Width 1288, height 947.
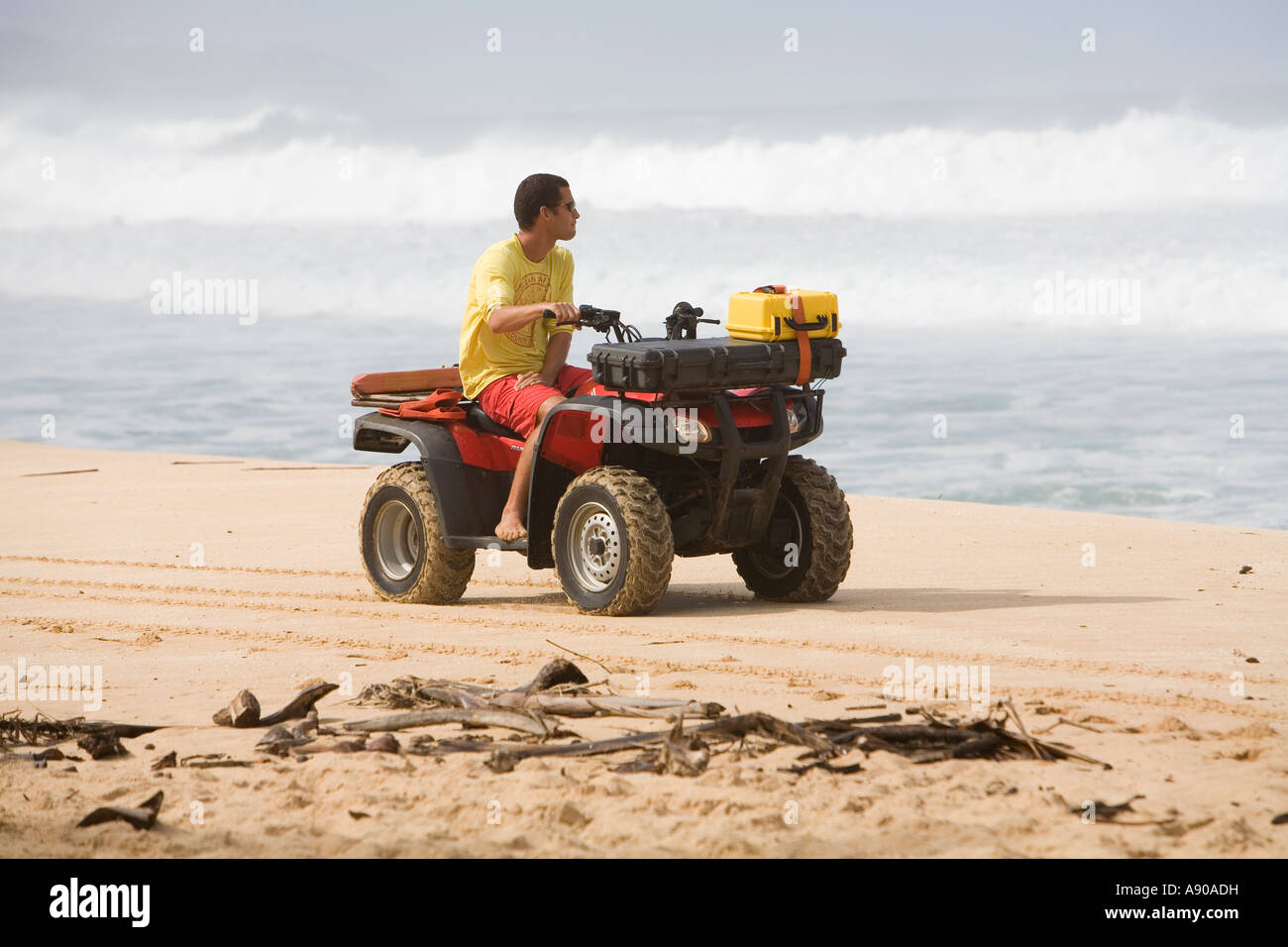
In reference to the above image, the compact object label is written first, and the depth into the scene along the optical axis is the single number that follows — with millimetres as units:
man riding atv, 9086
